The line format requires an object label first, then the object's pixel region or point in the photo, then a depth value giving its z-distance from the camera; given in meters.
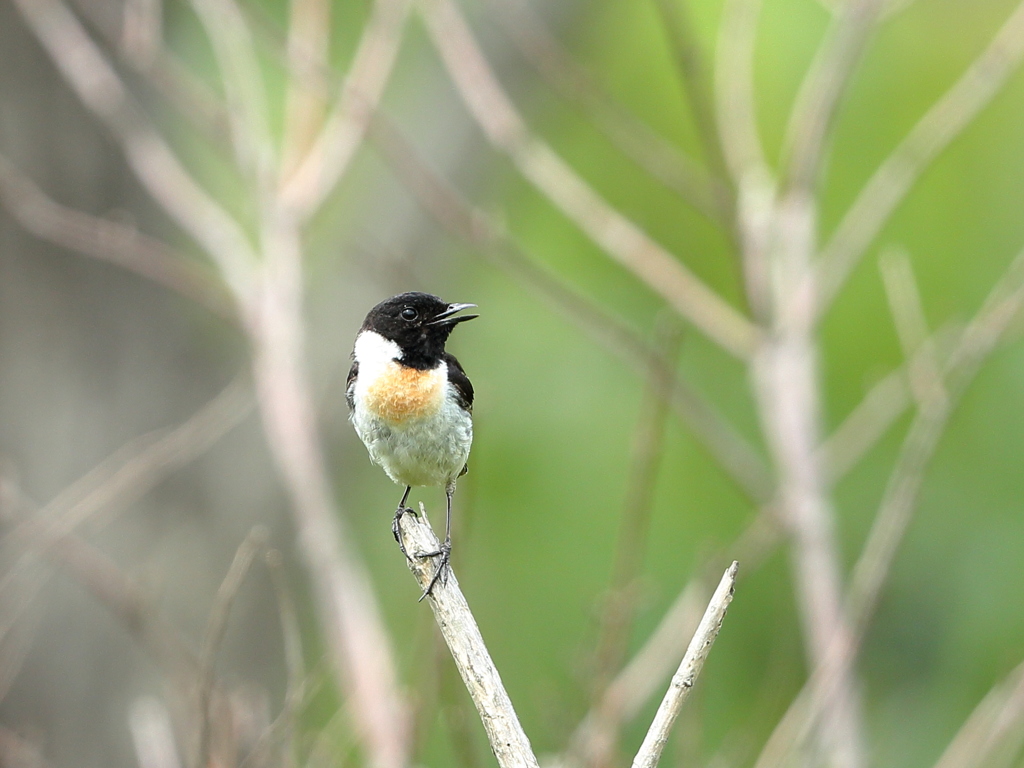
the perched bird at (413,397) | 6.95
